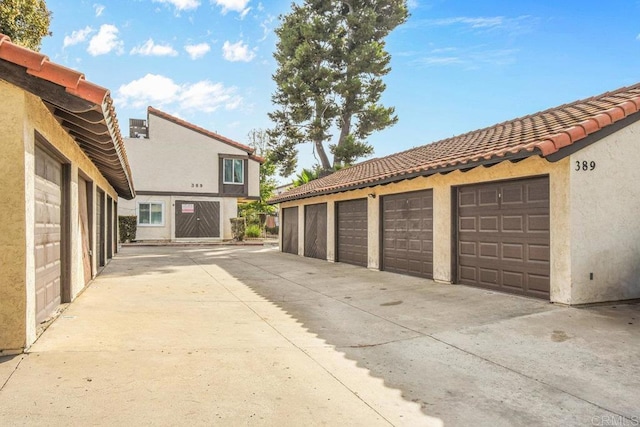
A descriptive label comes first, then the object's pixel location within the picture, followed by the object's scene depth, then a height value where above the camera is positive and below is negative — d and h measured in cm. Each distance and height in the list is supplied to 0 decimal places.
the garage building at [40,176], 412 +49
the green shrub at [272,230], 3862 -154
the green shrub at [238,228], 2688 -92
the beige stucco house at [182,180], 2602 +216
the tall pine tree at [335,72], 3036 +1035
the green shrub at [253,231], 2932 -123
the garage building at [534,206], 682 +10
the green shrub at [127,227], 2472 -75
